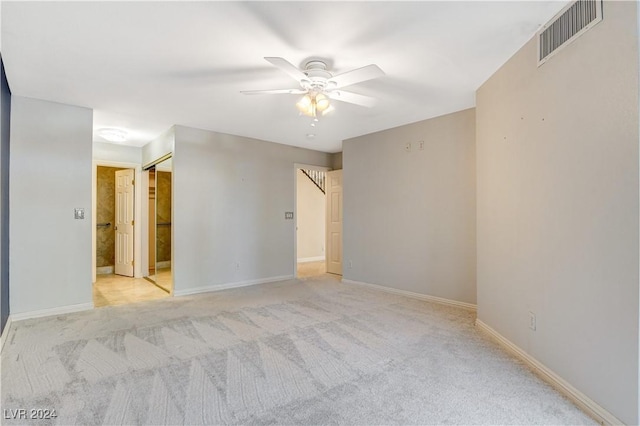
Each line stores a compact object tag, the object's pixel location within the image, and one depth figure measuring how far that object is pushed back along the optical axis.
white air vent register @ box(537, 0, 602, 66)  1.88
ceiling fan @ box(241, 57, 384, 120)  2.44
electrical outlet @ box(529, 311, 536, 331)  2.42
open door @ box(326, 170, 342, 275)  6.49
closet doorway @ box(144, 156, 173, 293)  6.50
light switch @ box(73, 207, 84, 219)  3.91
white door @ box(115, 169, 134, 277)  6.21
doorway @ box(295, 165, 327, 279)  8.24
